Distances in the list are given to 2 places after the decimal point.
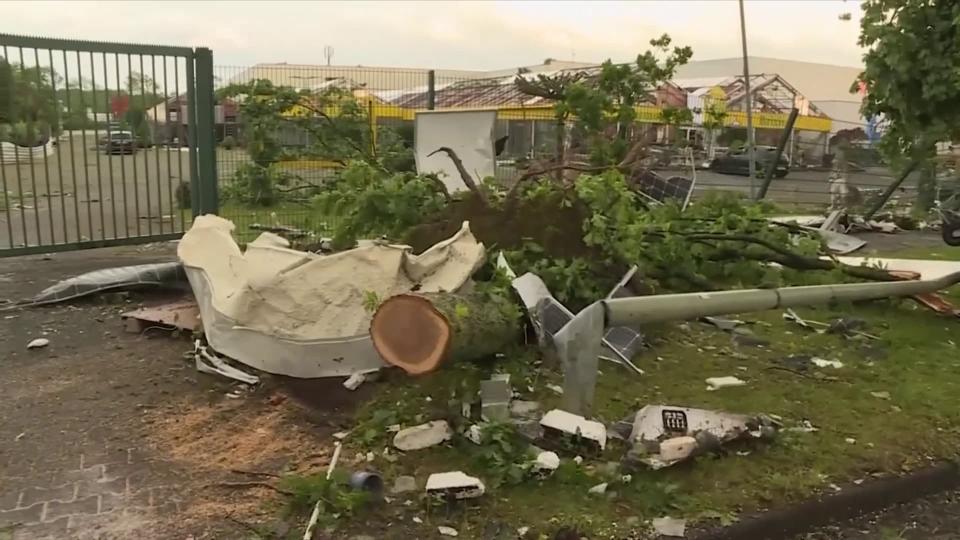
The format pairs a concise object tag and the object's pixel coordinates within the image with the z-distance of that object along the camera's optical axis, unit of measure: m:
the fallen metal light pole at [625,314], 3.83
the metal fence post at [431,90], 11.97
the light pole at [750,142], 12.56
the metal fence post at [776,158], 12.33
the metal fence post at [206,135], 7.96
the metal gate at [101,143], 6.98
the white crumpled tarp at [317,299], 4.46
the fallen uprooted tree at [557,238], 3.98
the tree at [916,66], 5.75
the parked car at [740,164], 15.55
